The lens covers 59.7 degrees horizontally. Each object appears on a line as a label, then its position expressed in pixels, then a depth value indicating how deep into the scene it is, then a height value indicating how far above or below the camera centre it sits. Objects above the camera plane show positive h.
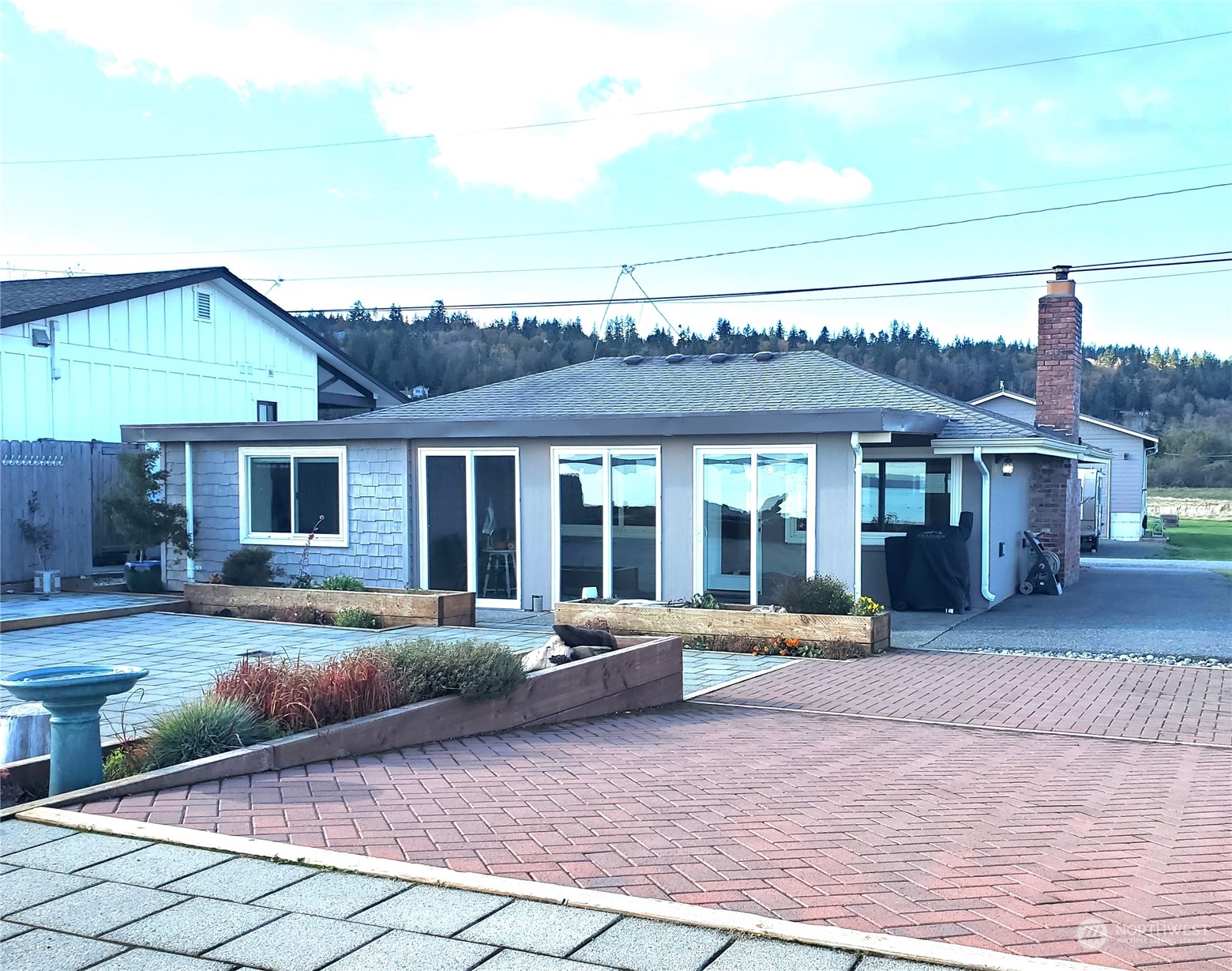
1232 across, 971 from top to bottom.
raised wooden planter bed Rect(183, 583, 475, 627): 12.95 -1.45
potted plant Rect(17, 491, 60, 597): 16.16 -0.79
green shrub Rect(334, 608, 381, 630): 12.77 -1.58
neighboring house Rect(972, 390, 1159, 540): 34.16 +0.36
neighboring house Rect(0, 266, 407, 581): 17.22 +2.43
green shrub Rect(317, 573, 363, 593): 14.05 -1.29
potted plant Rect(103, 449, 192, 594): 15.77 -0.42
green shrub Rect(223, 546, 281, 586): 14.55 -1.11
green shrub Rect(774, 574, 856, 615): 11.84 -1.27
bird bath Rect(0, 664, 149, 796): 4.86 -1.05
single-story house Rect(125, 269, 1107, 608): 13.46 +0.01
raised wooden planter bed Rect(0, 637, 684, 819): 5.21 -1.44
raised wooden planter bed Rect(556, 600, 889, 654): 11.41 -1.54
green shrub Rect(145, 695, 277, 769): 5.51 -1.29
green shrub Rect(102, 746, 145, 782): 5.41 -1.42
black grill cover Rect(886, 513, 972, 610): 14.75 -1.21
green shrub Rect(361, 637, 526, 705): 6.89 -1.21
